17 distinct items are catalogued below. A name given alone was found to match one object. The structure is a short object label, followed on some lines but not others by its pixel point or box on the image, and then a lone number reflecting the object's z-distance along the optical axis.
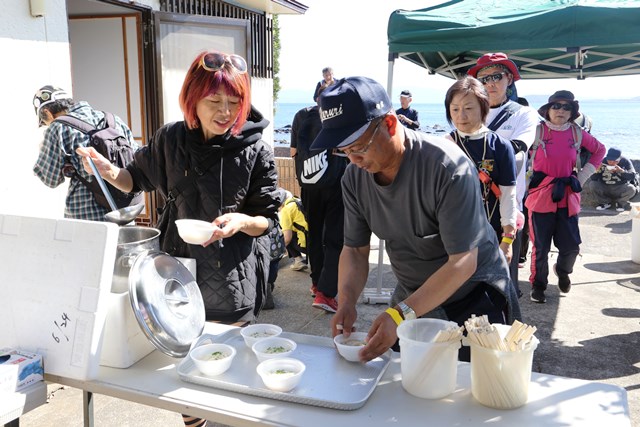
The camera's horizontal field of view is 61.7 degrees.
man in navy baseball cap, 1.64
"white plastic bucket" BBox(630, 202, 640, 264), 6.22
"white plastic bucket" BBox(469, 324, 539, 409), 1.45
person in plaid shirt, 3.31
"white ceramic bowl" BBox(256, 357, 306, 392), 1.53
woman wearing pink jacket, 4.88
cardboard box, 1.57
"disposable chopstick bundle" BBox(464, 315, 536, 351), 1.44
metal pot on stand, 1.75
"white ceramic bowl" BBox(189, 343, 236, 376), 1.63
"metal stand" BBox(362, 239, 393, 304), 5.02
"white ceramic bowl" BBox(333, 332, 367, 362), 1.71
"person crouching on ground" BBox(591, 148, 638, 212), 9.63
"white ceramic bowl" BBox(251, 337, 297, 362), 1.70
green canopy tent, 3.88
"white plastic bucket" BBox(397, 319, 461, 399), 1.51
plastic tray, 1.51
